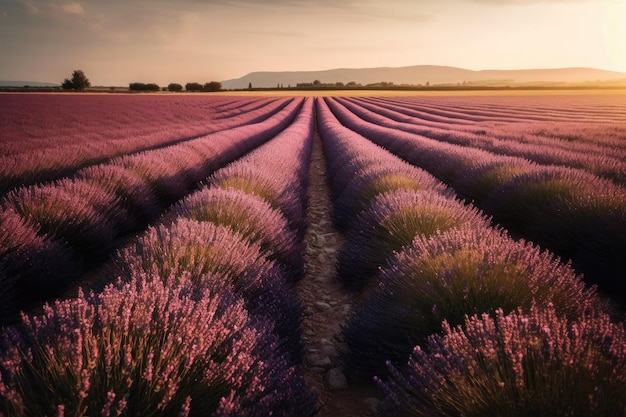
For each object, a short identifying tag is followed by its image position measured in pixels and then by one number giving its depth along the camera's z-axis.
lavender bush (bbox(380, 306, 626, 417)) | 1.19
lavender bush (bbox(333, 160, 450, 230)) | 4.63
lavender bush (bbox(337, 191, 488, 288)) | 3.22
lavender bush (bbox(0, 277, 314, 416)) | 1.16
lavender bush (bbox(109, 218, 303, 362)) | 2.13
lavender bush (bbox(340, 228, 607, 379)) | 1.97
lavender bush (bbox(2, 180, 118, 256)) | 3.75
